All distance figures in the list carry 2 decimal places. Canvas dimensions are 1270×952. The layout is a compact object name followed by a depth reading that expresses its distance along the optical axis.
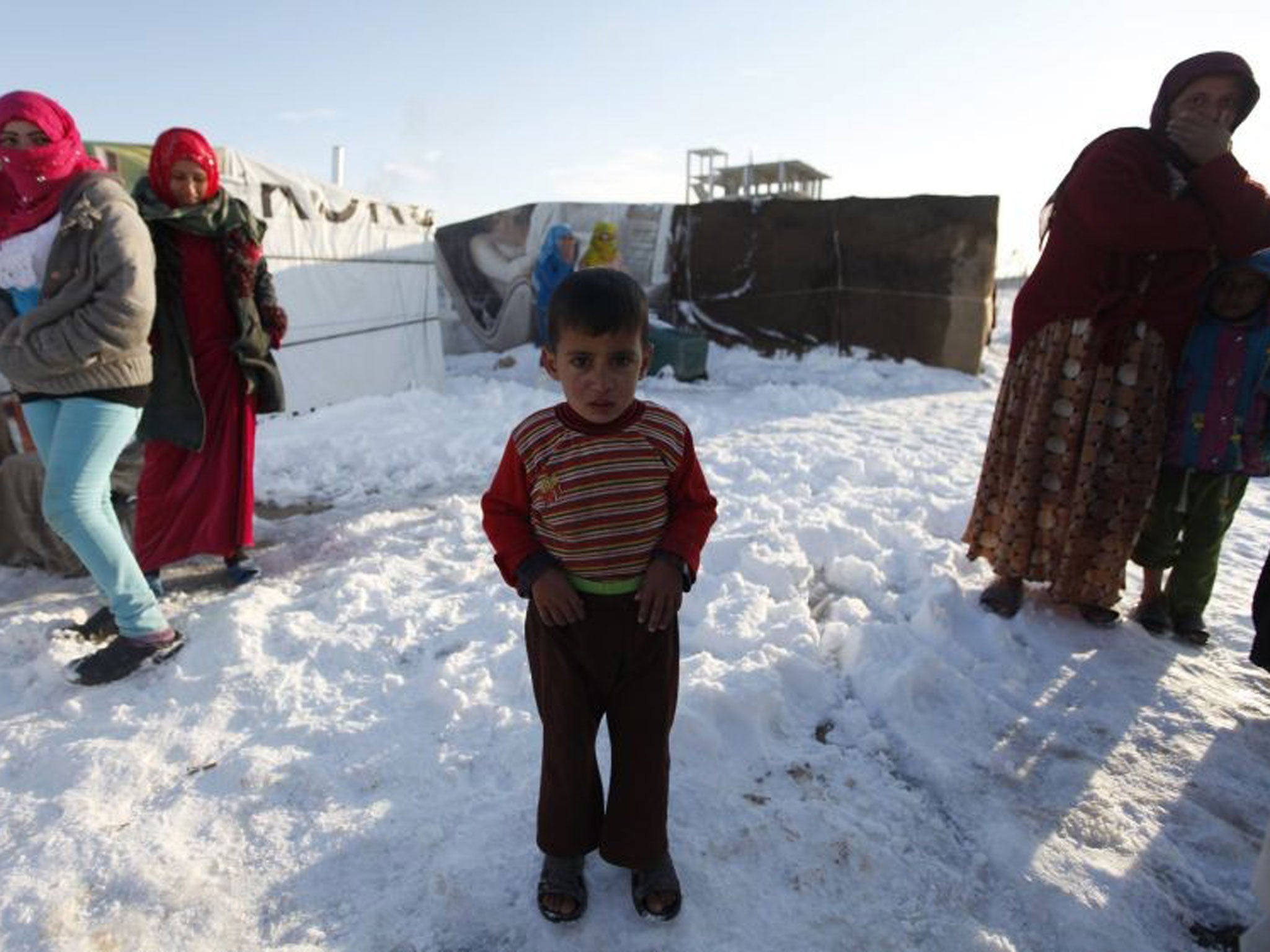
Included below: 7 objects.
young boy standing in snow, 1.43
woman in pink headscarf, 2.26
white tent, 6.31
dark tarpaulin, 9.77
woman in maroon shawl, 2.36
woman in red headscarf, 2.83
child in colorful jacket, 2.47
